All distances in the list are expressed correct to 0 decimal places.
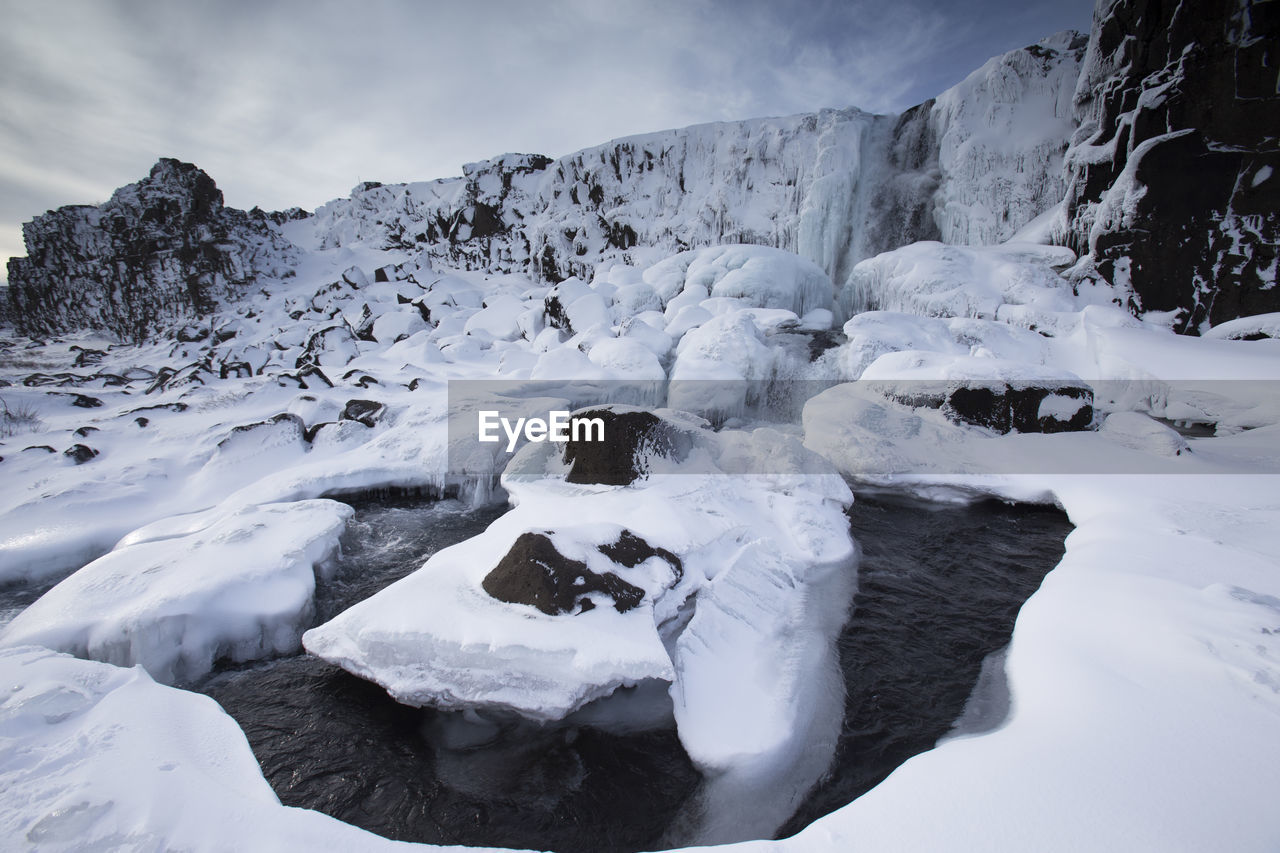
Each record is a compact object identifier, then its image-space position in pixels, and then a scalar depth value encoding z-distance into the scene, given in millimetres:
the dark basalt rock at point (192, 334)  29542
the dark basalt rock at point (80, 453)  9047
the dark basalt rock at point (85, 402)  13714
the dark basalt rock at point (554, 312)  17962
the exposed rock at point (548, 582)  4121
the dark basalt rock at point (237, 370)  19186
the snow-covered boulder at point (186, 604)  4348
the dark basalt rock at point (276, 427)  9520
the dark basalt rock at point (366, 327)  23953
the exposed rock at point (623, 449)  7125
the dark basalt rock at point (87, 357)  28781
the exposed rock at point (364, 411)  11297
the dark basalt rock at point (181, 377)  16938
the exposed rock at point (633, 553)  4691
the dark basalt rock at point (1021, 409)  9023
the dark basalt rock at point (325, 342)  20578
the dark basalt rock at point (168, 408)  12188
